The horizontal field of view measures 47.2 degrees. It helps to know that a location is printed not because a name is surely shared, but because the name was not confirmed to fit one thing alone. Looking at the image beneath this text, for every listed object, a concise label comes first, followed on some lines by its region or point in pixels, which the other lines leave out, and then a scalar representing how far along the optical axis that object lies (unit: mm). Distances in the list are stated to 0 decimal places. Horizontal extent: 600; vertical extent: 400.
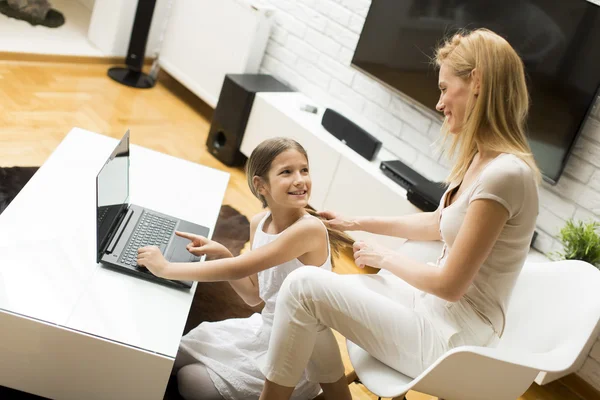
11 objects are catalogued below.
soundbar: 3250
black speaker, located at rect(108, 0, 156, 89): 4258
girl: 1816
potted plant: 2449
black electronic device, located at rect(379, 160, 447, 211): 2861
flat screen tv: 2555
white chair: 1476
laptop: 1840
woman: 1576
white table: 1610
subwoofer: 3713
